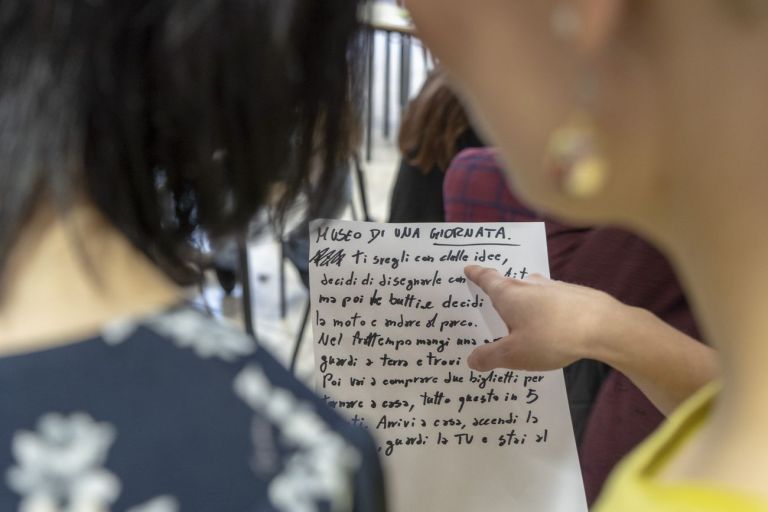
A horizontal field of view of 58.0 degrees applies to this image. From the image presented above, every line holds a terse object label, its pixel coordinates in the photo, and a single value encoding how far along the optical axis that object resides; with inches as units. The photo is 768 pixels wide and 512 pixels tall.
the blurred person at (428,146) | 48.3
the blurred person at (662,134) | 9.7
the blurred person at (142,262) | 12.0
